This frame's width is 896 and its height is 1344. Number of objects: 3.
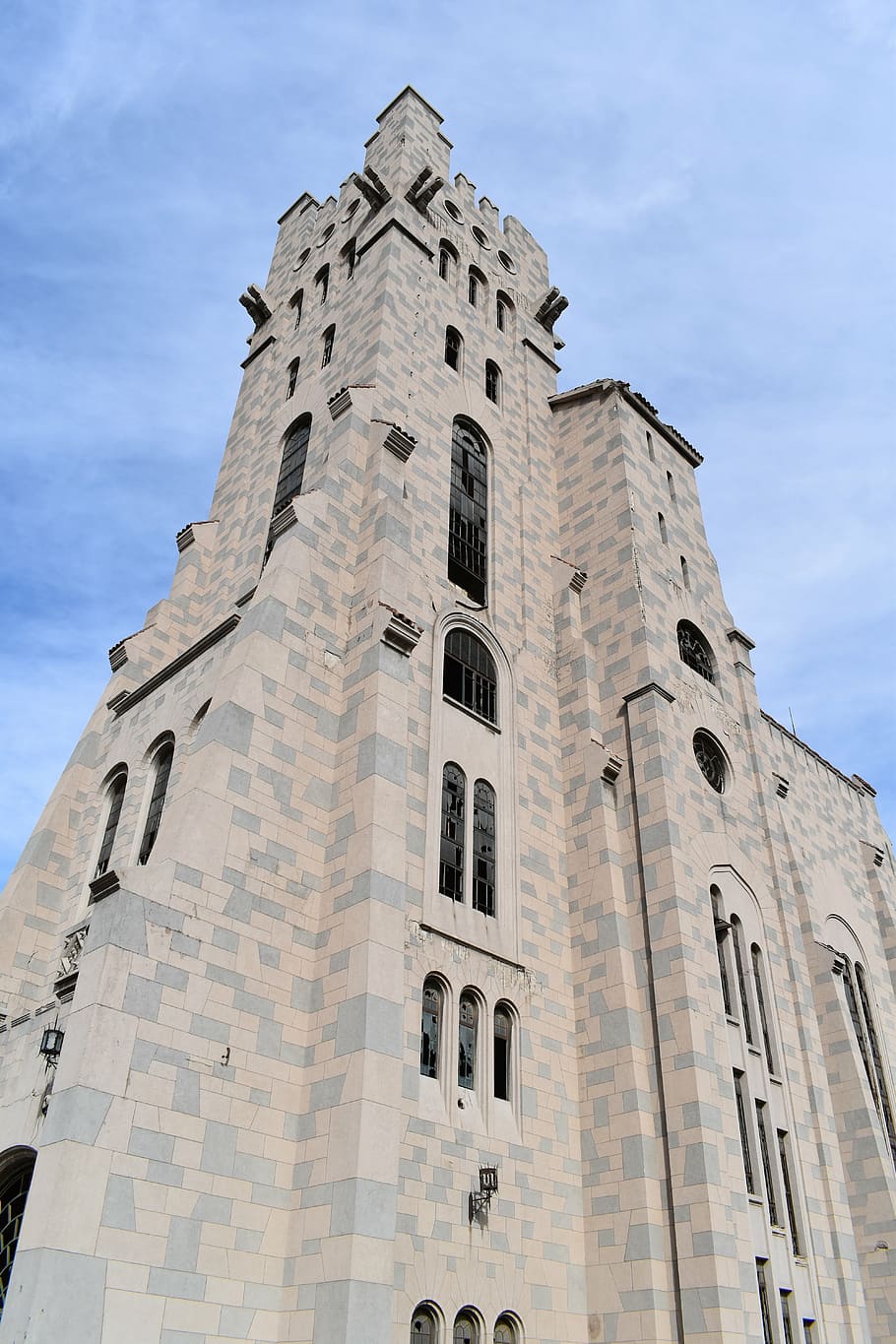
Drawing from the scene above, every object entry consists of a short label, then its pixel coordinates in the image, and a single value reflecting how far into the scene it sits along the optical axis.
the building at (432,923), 14.87
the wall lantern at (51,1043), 15.54
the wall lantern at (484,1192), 17.89
